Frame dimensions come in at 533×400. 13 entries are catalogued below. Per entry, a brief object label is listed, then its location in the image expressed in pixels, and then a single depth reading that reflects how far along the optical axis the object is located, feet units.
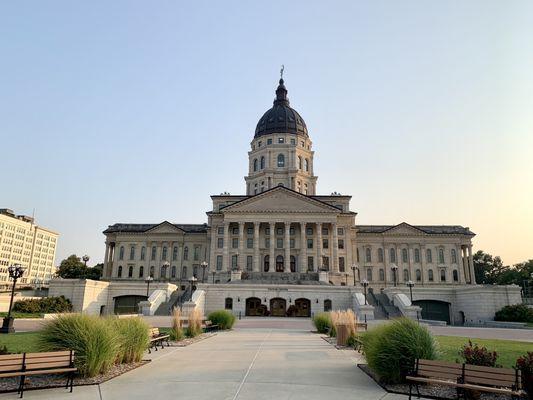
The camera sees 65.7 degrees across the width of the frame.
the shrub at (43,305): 135.23
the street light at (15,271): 96.80
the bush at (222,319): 98.94
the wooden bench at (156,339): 60.08
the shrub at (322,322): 91.56
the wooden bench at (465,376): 29.48
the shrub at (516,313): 135.74
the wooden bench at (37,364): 32.07
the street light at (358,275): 248.52
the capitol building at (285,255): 169.89
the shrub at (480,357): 35.94
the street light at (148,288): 158.92
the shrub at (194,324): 77.30
